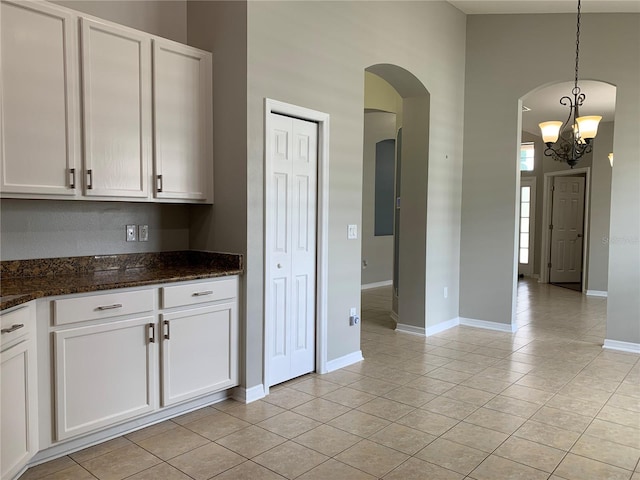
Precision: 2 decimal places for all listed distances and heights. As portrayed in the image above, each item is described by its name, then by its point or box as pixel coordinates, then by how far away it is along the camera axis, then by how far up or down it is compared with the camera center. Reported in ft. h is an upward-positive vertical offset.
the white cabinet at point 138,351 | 8.39 -2.64
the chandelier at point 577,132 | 13.42 +2.40
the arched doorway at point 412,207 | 17.24 +0.29
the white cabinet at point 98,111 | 8.54 +2.00
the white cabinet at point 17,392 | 7.19 -2.76
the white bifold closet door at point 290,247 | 11.59 -0.80
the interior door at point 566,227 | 31.09 -0.67
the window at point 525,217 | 33.17 -0.06
